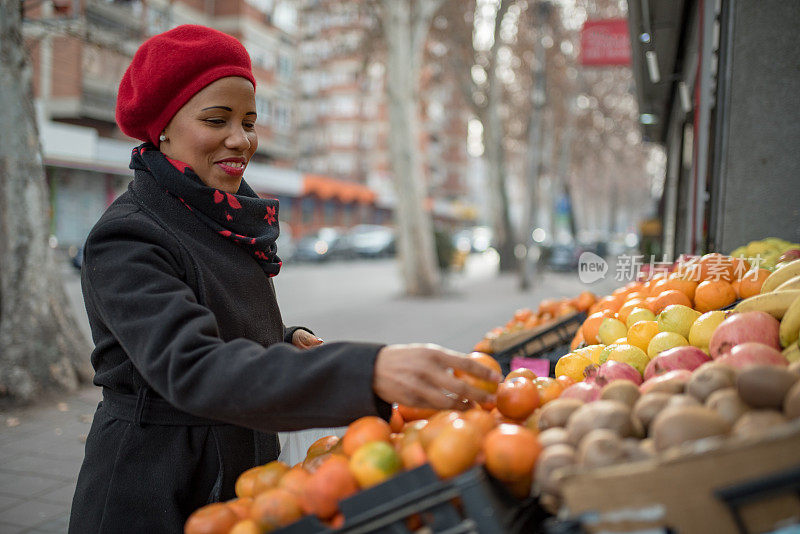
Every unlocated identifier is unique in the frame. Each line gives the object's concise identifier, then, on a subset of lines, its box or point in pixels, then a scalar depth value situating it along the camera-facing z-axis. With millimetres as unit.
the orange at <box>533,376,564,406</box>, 1805
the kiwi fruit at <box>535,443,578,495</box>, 1242
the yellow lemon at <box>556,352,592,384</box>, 2340
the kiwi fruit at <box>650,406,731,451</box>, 1215
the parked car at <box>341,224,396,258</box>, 34709
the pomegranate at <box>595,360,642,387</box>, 1851
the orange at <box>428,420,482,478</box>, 1298
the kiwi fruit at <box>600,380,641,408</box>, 1522
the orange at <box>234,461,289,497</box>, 1562
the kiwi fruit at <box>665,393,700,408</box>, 1329
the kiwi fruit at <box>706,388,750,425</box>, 1299
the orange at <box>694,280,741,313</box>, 2652
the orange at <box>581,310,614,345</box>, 2984
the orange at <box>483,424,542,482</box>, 1310
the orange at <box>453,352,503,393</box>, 1620
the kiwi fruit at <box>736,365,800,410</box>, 1287
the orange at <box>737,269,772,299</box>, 2635
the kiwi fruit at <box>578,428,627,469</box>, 1163
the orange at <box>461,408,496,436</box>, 1463
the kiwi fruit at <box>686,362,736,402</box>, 1421
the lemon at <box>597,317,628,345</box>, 2695
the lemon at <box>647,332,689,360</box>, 2120
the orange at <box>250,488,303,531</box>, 1384
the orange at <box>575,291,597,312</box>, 3963
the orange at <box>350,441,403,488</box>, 1356
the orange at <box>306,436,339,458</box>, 1748
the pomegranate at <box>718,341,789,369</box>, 1560
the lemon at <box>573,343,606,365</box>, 2406
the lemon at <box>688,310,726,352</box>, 2098
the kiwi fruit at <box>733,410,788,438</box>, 1203
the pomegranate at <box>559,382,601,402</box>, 1636
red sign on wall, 10039
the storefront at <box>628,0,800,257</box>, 4172
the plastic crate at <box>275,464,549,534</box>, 1195
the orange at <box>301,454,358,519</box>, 1351
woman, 1411
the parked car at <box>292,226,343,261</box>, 30484
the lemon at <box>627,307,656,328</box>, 2633
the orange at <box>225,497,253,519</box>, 1491
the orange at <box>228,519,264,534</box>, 1388
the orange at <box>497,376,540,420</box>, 1683
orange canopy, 40062
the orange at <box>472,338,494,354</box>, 3350
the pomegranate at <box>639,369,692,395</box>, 1524
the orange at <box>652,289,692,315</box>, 2699
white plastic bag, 2076
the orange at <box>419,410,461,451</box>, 1410
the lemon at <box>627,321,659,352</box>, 2338
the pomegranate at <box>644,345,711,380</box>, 1789
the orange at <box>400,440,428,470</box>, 1360
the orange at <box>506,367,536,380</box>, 2115
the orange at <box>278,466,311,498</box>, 1439
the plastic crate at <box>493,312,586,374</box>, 3283
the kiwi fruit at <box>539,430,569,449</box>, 1358
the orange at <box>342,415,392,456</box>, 1470
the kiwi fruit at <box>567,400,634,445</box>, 1334
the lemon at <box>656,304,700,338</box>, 2334
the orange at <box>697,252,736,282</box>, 2883
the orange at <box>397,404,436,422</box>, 1771
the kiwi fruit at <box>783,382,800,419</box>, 1216
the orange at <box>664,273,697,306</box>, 2863
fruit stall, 1069
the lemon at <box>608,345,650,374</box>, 2104
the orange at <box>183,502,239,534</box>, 1428
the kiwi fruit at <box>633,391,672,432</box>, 1388
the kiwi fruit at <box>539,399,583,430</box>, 1486
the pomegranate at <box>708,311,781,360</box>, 1829
